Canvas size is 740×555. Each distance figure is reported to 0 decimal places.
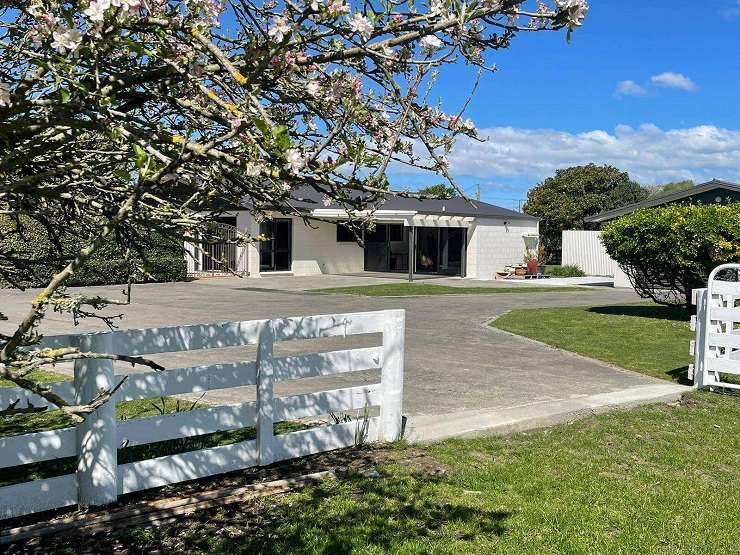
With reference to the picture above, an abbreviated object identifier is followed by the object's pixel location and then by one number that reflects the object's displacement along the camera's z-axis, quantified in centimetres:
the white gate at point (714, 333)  922
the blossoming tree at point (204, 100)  258
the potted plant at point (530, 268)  3519
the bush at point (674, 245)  1664
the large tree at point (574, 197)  5112
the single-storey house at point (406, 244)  3153
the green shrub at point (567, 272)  3844
